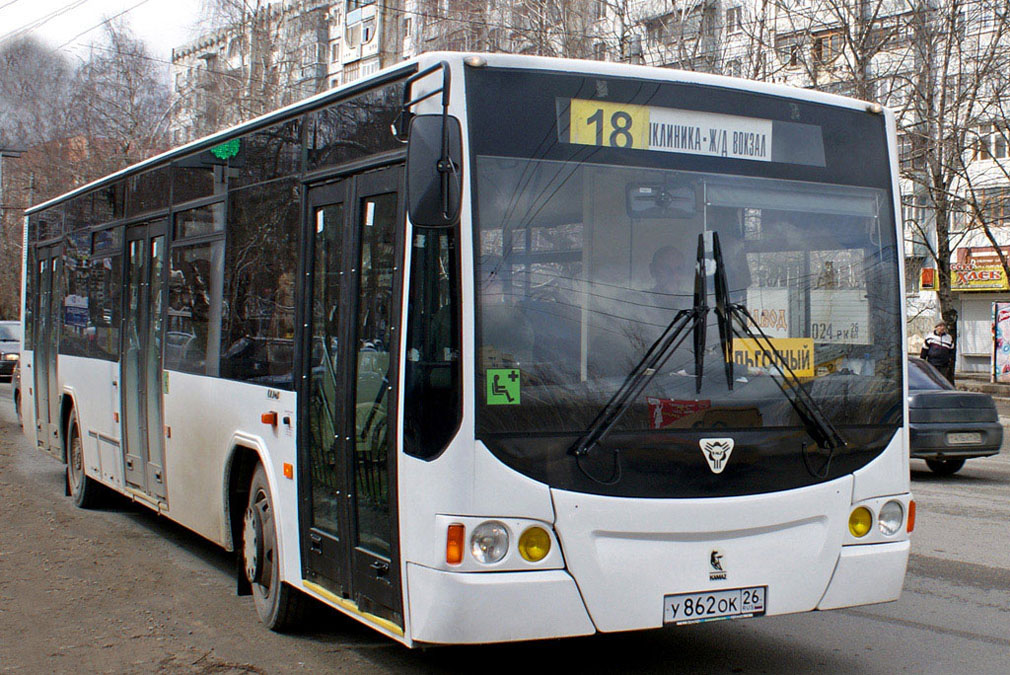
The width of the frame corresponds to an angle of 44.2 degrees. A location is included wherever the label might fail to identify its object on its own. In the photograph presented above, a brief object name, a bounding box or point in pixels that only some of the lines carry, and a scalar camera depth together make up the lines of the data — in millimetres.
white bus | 4883
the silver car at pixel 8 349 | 32781
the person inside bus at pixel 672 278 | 5188
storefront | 43375
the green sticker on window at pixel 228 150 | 7392
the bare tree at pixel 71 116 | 46406
